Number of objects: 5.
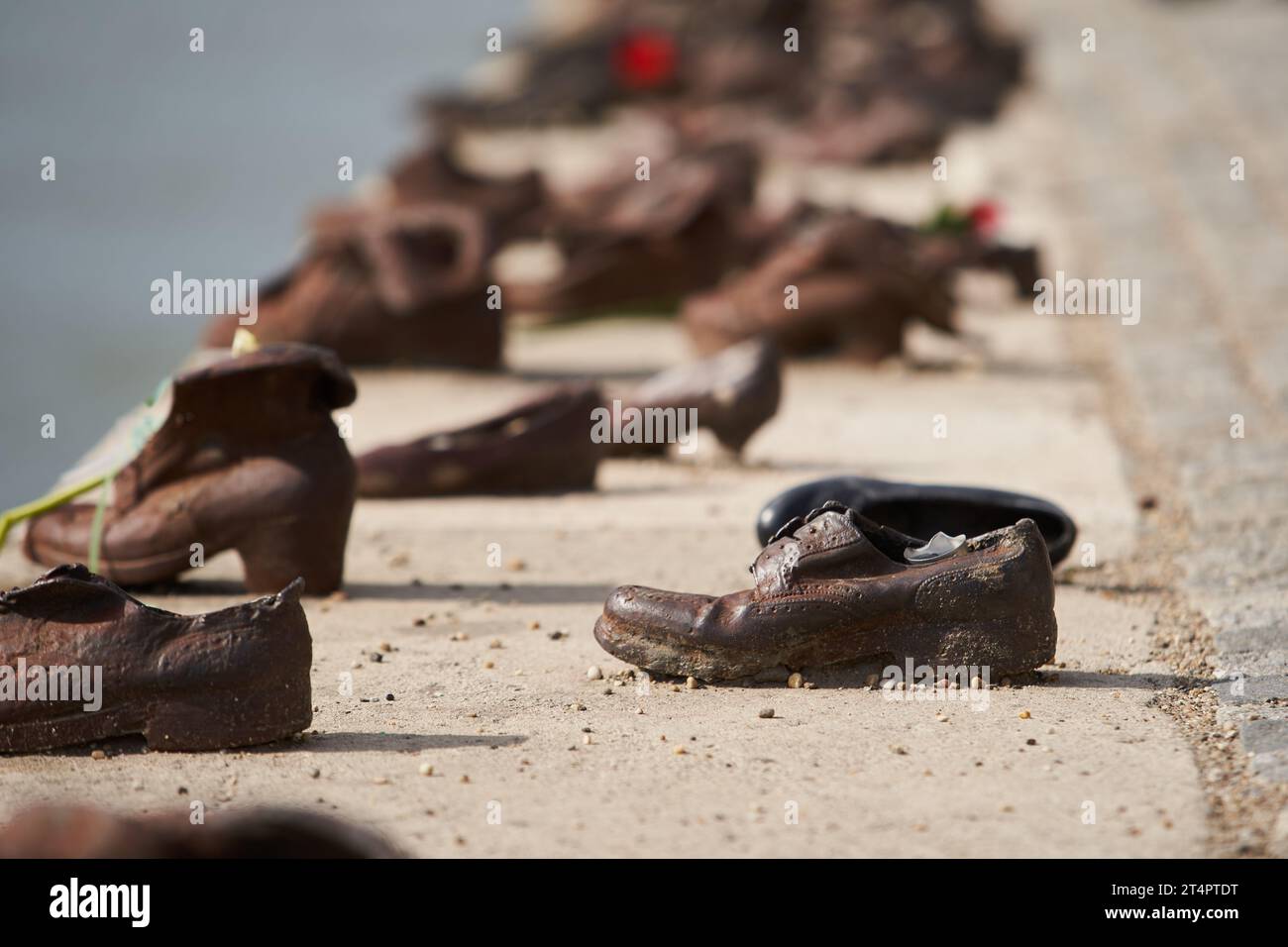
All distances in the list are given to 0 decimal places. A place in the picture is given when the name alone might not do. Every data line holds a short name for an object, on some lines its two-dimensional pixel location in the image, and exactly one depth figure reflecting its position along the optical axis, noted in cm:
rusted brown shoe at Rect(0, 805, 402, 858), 224
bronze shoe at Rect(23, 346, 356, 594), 437
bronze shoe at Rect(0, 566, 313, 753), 325
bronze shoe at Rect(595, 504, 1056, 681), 353
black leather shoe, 428
